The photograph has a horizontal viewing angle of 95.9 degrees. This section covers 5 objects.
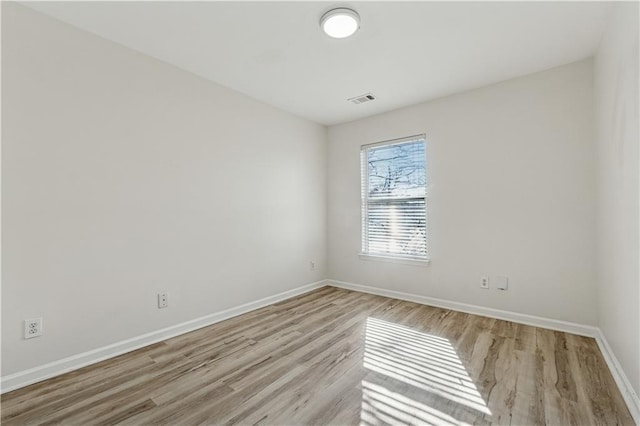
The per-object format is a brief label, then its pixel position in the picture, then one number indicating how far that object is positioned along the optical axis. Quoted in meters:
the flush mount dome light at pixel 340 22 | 1.98
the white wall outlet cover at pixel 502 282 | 2.99
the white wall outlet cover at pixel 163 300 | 2.57
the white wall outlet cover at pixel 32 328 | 1.89
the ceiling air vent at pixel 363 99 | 3.38
